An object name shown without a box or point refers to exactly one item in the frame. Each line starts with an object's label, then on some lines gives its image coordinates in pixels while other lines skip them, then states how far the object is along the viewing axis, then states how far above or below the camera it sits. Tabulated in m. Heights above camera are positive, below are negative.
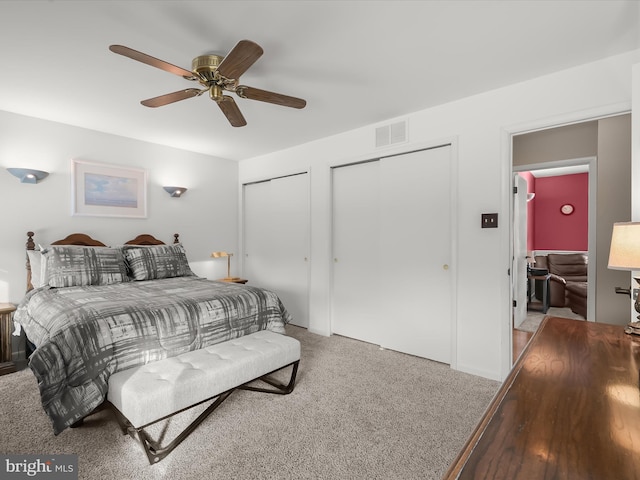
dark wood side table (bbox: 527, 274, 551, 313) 4.69 -0.90
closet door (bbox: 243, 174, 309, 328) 4.23 -0.07
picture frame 3.50 +0.52
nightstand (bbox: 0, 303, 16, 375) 2.75 -0.90
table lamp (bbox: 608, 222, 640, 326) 1.38 -0.06
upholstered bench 1.67 -0.86
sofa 4.64 -0.66
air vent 3.19 +1.03
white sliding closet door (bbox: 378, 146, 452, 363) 2.97 -0.18
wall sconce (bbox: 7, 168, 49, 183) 3.04 +0.59
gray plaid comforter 1.76 -0.63
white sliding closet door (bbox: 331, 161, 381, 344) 3.56 -0.20
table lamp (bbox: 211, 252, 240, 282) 4.44 -0.32
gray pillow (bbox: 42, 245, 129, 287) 2.92 -0.30
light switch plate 2.62 +0.12
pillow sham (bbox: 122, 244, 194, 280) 3.40 -0.30
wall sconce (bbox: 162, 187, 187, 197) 4.20 +0.59
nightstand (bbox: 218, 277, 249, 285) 4.41 -0.63
